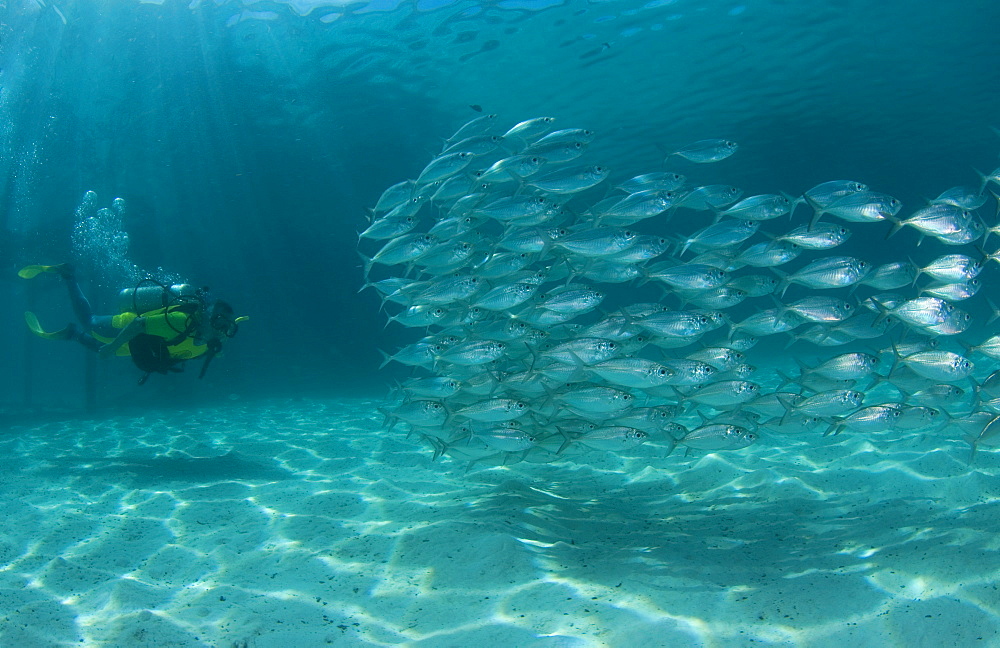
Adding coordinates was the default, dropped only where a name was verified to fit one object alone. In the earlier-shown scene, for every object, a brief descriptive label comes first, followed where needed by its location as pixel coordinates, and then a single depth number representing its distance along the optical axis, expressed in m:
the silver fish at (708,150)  6.61
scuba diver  8.27
